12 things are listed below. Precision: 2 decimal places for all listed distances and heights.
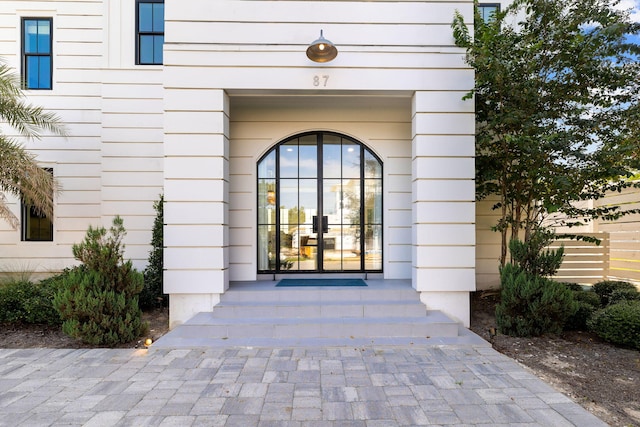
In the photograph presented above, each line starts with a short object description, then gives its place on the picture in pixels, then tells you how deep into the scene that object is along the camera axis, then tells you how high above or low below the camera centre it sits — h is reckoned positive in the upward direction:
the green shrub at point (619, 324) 3.87 -1.27
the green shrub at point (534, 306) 4.18 -1.11
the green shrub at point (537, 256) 4.49 -0.49
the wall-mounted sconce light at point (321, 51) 4.41 +2.38
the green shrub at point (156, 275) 5.57 -0.97
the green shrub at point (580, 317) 4.49 -1.34
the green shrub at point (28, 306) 4.47 -1.19
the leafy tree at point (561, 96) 4.54 +1.88
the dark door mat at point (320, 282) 5.20 -1.01
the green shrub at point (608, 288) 5.27 -1.12
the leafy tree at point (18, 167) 4.96 +0.82
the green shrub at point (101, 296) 3.93 -0.94
